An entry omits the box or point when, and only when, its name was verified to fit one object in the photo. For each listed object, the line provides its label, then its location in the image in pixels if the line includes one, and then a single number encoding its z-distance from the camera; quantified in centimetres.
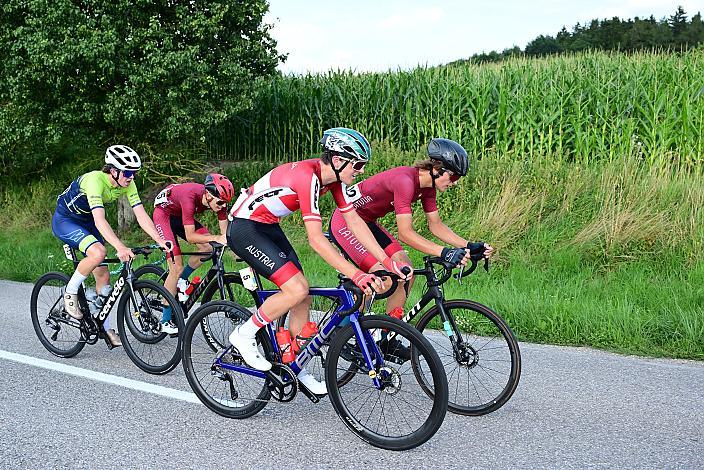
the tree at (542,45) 8306
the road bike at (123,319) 661
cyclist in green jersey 696
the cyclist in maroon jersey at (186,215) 721
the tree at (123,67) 1413
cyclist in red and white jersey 493
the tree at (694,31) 7139
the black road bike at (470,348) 523
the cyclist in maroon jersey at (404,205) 570
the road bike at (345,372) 455
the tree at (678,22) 7596
